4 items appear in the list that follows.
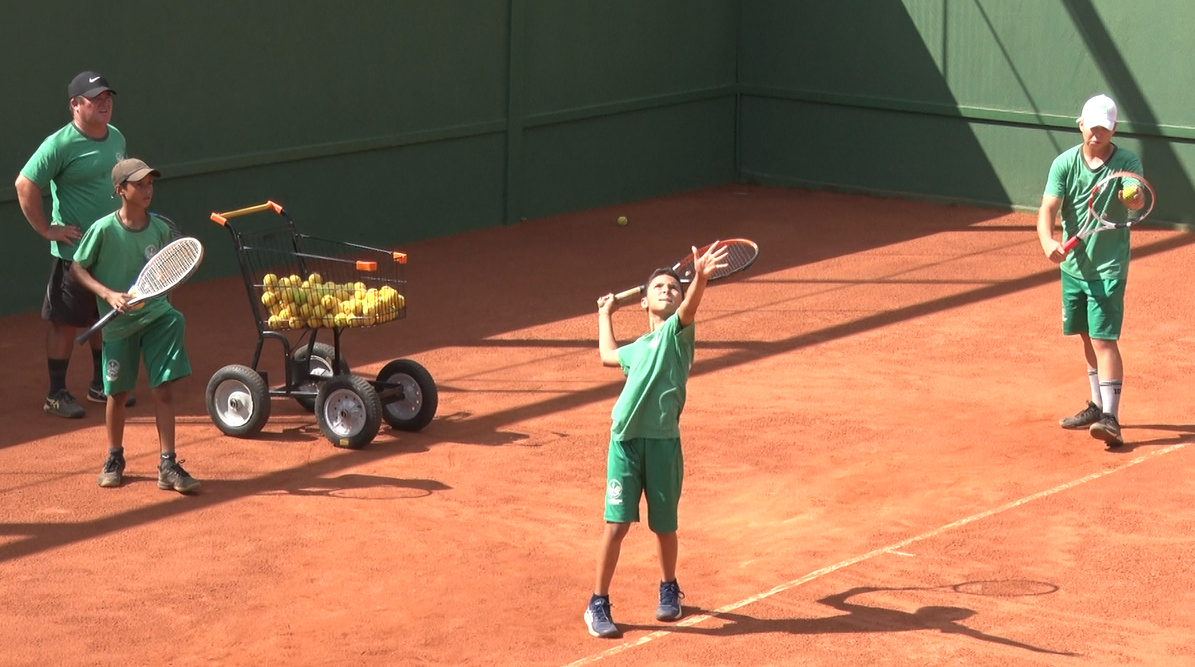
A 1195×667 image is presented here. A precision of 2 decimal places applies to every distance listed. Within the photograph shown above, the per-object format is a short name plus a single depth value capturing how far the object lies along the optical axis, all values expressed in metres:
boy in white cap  18.78
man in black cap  19.72
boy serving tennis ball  13.62
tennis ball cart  19.06
